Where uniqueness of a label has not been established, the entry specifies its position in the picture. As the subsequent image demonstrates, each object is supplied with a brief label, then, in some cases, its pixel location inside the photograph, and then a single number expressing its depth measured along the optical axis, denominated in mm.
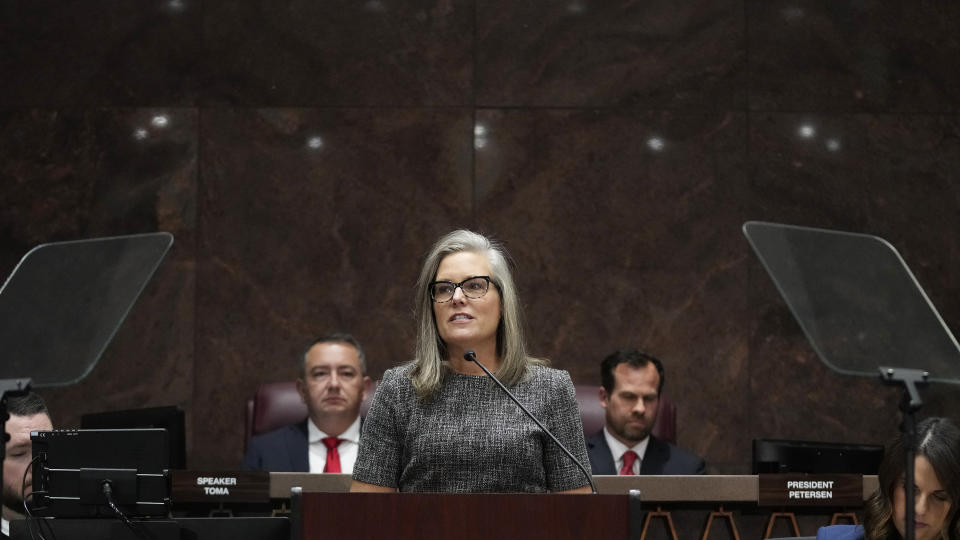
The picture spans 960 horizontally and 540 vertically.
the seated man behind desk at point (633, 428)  9406
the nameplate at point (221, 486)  7418
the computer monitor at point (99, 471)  4926
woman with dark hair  5262
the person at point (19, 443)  6750
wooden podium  4332
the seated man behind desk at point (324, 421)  9312
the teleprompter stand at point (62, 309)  4875
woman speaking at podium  5129
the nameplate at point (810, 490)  7363
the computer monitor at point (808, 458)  8008
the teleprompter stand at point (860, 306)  4504
